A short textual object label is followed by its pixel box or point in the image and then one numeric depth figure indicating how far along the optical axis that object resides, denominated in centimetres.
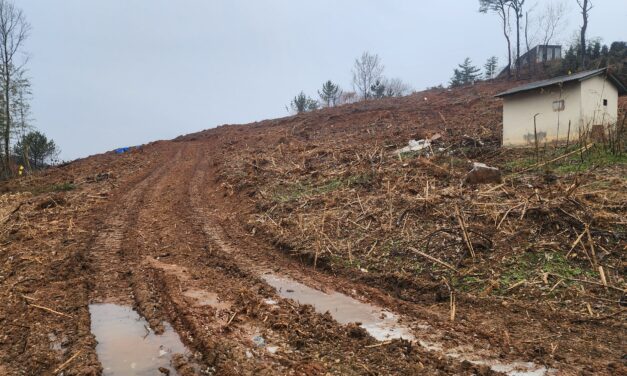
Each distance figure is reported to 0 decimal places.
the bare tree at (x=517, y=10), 3500
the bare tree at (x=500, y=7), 3534
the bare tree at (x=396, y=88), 5326
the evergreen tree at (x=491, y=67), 4338
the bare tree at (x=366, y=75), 4559
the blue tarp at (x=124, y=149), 2332
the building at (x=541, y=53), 4041
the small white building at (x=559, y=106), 1283
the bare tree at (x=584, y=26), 2727
